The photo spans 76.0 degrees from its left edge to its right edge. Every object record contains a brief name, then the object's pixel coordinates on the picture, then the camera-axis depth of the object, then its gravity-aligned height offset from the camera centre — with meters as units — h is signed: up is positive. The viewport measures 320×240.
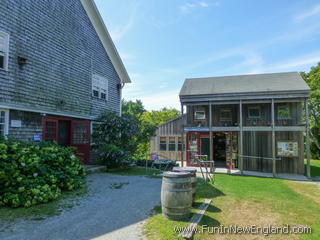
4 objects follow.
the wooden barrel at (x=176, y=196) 3.91 -1.13
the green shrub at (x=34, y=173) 4.72 -1.00
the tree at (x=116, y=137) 10.08 -0.04
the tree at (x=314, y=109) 20.77 +3.14
